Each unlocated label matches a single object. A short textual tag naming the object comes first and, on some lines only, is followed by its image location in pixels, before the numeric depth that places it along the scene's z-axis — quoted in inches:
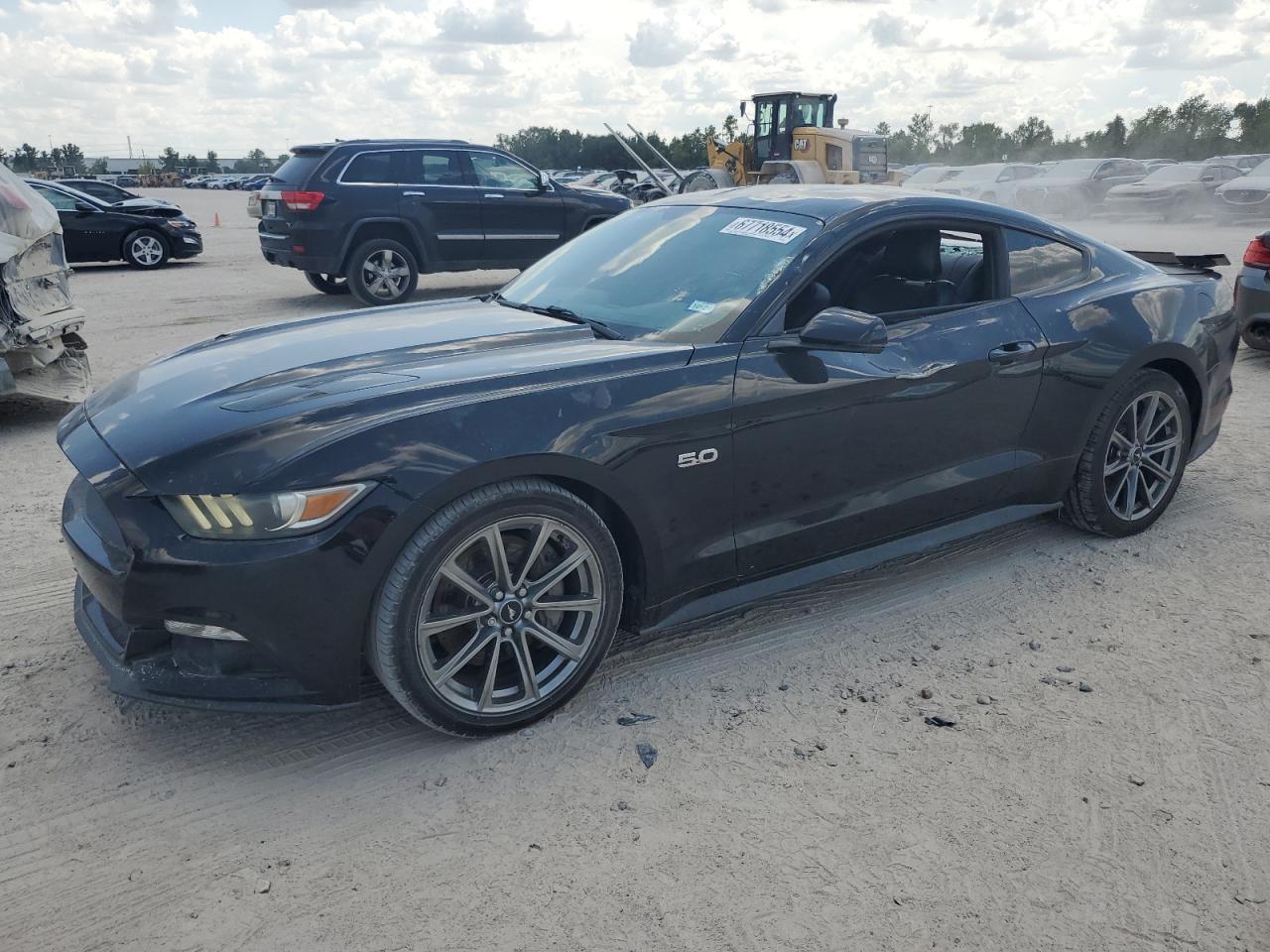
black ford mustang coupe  109.2
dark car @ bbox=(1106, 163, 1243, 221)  947.8
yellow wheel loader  797.2
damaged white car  246.5
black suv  436.5
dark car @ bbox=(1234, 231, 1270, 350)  307.6
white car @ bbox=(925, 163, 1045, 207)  967.0
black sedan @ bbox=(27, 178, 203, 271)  615.8
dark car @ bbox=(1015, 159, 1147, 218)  1005.8
